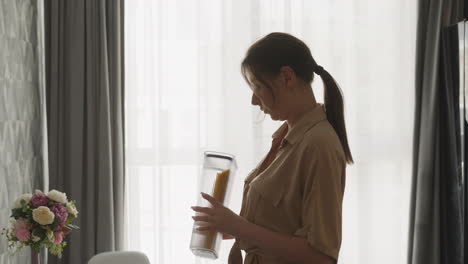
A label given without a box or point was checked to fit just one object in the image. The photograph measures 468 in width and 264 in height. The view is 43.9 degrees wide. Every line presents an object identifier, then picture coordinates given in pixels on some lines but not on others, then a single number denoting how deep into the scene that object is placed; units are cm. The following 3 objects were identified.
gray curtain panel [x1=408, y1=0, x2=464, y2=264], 358
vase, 232
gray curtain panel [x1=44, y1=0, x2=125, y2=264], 330
